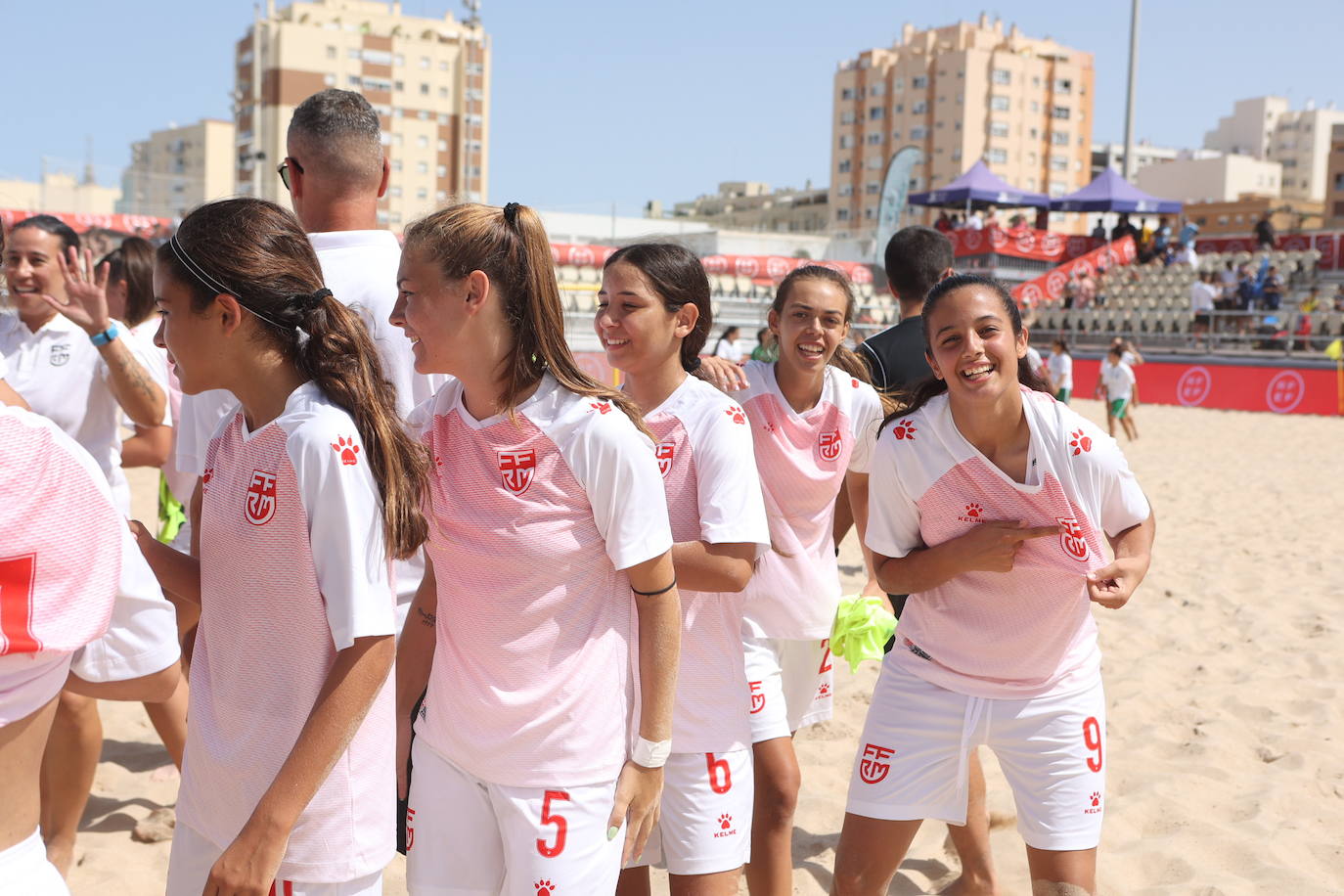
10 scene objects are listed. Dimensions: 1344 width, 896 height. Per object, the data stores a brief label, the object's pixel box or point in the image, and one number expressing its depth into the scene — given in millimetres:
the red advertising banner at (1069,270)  29844
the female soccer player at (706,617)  2391
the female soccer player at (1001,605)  2635
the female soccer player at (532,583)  1947
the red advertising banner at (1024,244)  33688
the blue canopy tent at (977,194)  34500
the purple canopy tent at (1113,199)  33188
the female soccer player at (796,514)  3010
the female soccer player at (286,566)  1684
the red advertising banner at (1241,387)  19844
